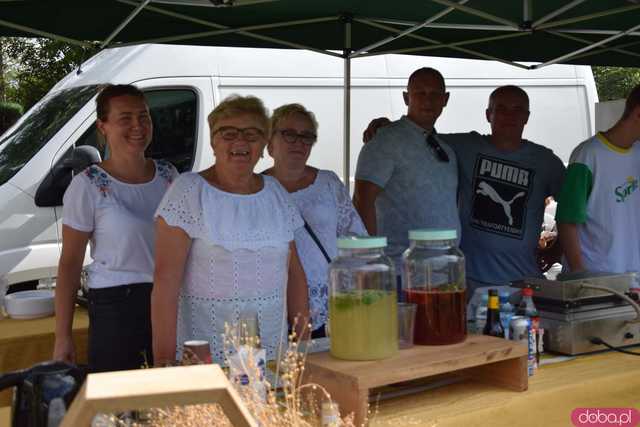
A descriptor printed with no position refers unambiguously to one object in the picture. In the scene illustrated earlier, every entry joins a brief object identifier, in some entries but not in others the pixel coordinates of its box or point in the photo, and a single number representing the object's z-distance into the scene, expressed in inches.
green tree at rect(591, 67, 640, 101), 757.9
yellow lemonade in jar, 72.9
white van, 183.6
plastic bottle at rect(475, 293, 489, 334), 92.6
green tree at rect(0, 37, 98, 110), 595.9
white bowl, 133.5
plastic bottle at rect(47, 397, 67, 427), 55.5
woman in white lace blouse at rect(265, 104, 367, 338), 112.7
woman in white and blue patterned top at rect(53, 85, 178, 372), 102.3
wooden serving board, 69.1
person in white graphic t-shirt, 129.3
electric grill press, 95.5
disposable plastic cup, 78.5
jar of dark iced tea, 79.2
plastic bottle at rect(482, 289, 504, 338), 87.8
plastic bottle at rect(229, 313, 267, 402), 60.4
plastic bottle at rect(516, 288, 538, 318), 91.9
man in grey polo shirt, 134.6
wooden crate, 41.6
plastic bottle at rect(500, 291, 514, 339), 87.8
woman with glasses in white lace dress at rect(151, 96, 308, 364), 89.0
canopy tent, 135.0
